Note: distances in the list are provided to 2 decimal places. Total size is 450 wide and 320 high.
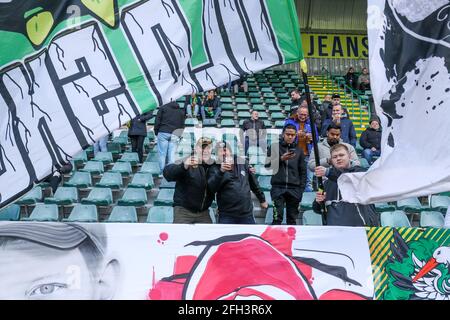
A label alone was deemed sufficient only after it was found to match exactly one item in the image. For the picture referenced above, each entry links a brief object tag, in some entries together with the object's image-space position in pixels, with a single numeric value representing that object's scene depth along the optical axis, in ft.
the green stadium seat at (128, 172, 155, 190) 29.46
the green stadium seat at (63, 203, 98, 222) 25.02
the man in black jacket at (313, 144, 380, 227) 17.20
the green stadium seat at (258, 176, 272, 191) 28.69
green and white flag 13.56
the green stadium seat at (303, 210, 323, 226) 22.95
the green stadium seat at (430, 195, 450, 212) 27.27
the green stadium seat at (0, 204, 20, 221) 22.72
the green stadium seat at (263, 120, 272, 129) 42.30
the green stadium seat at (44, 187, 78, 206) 28.04
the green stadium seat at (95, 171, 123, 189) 29.68
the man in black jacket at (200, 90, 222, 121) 46.03
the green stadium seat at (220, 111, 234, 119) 46.93
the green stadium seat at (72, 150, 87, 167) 35.27
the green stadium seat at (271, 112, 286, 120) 47.11
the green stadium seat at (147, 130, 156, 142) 40.69
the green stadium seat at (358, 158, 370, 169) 32.14
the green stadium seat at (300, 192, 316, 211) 26.16
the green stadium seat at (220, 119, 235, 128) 42.73
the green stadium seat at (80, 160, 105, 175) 32.70
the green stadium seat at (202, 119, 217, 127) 43.09
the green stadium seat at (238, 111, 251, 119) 46.48
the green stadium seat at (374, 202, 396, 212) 26.53
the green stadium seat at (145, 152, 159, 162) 35.27
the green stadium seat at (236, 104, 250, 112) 49.95
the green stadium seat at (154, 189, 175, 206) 26.89
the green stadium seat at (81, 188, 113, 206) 27.37
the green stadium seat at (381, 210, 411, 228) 22.85
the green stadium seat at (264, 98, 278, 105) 54.39
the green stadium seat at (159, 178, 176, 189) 29.38
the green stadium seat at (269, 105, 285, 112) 50.28
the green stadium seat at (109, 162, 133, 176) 32.14
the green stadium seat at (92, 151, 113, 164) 34.88
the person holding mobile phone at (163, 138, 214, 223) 18.78
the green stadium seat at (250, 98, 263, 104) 54.29
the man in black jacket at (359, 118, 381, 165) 33.53
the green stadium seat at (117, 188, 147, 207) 27.22
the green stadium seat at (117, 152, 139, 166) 34.50
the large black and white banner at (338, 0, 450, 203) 13.83
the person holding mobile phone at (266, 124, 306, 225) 23.13
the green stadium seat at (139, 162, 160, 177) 32.07
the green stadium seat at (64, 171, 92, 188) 30.26
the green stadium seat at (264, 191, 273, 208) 26.18
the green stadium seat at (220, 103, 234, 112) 50.71
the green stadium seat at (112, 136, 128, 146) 39.38
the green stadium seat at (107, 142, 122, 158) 38.40
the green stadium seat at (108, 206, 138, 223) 24.77
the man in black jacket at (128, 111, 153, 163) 34.73
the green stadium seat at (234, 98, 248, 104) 53.78
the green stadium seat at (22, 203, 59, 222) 25.18
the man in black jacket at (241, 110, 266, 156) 33.13
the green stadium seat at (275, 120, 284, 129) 41.72
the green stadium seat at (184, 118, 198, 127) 41.70
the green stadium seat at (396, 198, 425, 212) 27.27
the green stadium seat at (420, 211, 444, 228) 23.93
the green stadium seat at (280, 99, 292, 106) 54.25
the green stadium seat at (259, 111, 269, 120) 46.19
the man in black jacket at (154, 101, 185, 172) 31.99
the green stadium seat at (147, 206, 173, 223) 24.06
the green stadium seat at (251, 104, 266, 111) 51.09
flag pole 14.79
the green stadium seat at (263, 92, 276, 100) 56.75
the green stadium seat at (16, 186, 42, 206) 27.78
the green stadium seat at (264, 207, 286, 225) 24.23
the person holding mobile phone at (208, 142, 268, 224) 18.98
